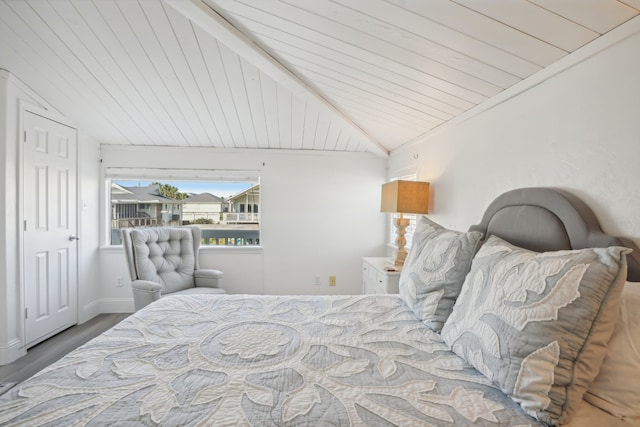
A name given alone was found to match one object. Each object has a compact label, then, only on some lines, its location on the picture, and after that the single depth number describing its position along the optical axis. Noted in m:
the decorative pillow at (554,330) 0.85
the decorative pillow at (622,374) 0.88
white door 2.71
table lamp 2.69
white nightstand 2.61
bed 0.86
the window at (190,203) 3.89
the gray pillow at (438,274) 1.46
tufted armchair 2.79
